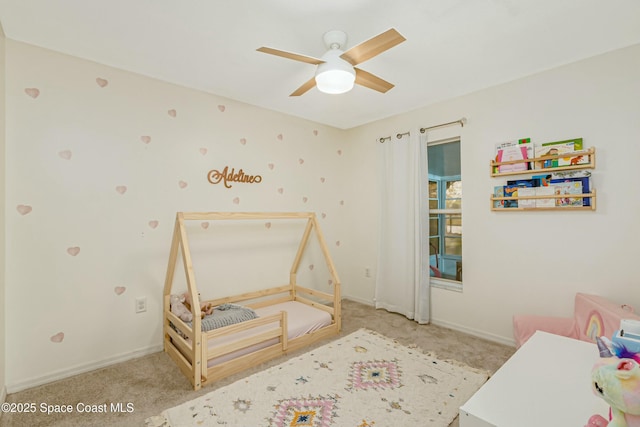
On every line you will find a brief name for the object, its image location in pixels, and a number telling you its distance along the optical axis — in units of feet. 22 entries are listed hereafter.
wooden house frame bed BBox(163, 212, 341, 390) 6.74
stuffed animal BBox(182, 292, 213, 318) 8.42
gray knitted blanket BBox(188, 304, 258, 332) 7.77
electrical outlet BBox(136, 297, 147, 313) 8.18
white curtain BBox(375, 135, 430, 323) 10.62
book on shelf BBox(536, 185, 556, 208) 7.93
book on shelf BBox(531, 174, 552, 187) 8.04
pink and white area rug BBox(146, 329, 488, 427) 5.63
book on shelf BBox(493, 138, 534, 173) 8.36
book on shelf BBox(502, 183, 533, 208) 8.53
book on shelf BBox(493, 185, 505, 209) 8.87
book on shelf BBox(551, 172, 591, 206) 7.41
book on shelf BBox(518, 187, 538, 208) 8.26
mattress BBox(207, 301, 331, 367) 7.43
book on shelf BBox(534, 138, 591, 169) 7.54
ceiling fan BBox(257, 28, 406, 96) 5.67
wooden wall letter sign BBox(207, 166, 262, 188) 9.57
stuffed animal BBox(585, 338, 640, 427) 2.53
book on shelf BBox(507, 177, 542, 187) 8.20
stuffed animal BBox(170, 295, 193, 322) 7.99
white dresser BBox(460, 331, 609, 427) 3.46
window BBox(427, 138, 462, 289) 10.38
